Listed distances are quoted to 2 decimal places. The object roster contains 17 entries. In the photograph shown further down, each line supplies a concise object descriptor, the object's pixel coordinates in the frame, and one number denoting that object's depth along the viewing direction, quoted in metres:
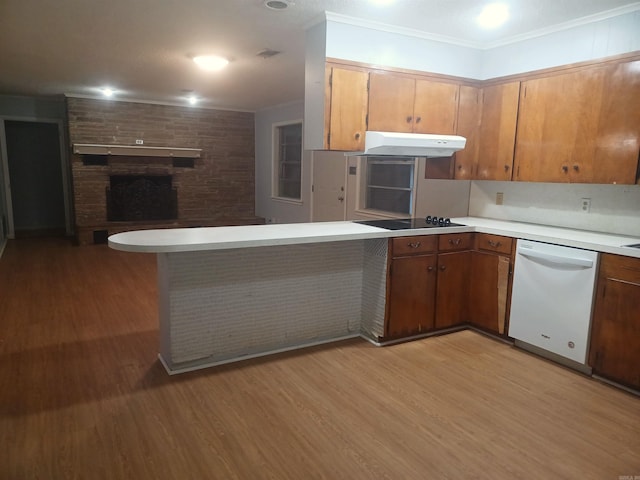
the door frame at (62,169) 7.10
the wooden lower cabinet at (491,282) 3.34
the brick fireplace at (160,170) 7.02
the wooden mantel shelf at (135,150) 6.84
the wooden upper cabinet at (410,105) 3.34
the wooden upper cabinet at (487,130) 3.61
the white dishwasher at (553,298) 2.83
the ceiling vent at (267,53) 3.93
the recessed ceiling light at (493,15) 2.85
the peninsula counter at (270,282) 2.73
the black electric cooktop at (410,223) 3.42
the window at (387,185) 5.25
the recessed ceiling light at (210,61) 4.18
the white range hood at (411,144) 3.20
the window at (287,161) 7.54
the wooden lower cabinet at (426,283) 3.28
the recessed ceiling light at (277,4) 2.76
